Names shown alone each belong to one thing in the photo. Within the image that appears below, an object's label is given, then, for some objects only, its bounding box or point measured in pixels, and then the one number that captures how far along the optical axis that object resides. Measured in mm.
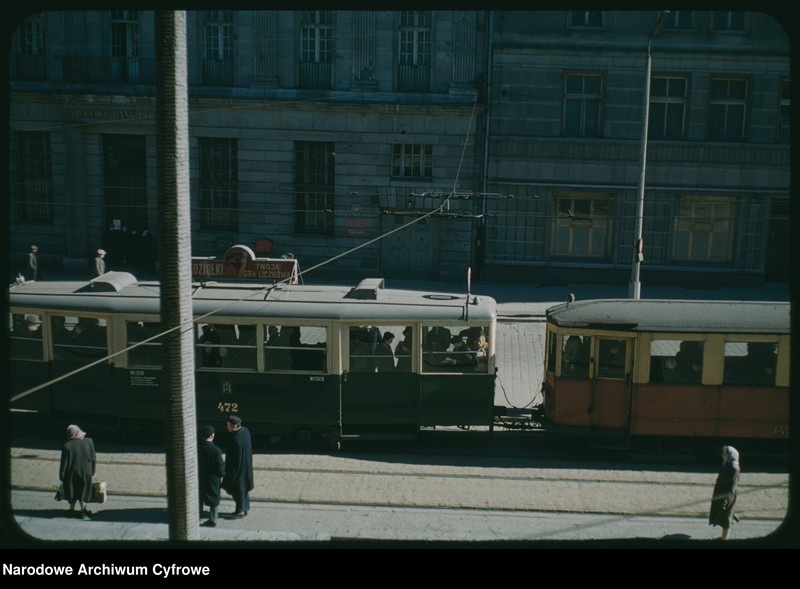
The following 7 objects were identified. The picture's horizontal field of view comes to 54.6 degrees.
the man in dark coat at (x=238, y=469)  9164
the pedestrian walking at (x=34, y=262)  18859
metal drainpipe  22688
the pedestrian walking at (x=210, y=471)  8977
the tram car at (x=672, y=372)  10922
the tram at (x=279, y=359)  11258
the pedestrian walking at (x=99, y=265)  17984
